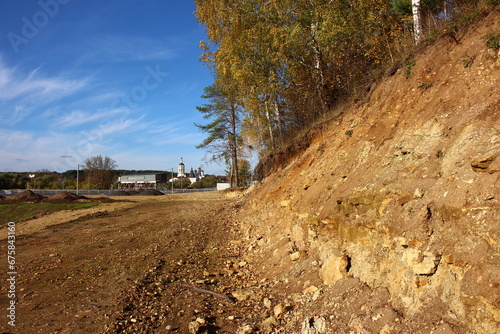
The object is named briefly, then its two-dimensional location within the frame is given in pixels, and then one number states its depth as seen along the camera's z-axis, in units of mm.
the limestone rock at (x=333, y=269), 3998
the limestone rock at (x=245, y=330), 3691
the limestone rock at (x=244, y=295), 4657
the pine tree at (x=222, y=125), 32562
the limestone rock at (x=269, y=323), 3751
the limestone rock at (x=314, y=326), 3335
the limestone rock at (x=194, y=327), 3812
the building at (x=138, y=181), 75500
